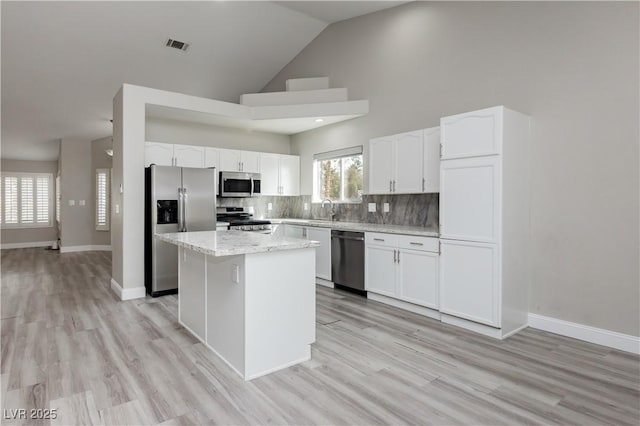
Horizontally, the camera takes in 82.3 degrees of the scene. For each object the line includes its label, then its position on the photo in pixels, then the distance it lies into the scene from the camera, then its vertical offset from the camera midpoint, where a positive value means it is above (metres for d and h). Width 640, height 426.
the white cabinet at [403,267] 3.77 -0.64
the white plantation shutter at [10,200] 9.52 +0.24
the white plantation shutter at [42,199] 10.02 +0.28
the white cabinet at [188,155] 5.43 +0.82
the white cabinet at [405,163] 4.16 +0.57
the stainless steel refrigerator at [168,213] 4.64 -0.05
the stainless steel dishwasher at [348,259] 4.59 -0.64
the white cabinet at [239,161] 5.93 +0.81
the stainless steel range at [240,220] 5.55 -0.17
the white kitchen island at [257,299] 2.49 -0.66
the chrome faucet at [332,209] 5.98 +0.01
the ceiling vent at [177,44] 5.29 +2.43
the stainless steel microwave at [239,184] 5.87 +0.42
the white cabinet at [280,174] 6.40 +0.64
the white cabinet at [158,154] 5.16 +0.80
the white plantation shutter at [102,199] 9.12 +0.26
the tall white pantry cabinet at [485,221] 3.21 -0.10
